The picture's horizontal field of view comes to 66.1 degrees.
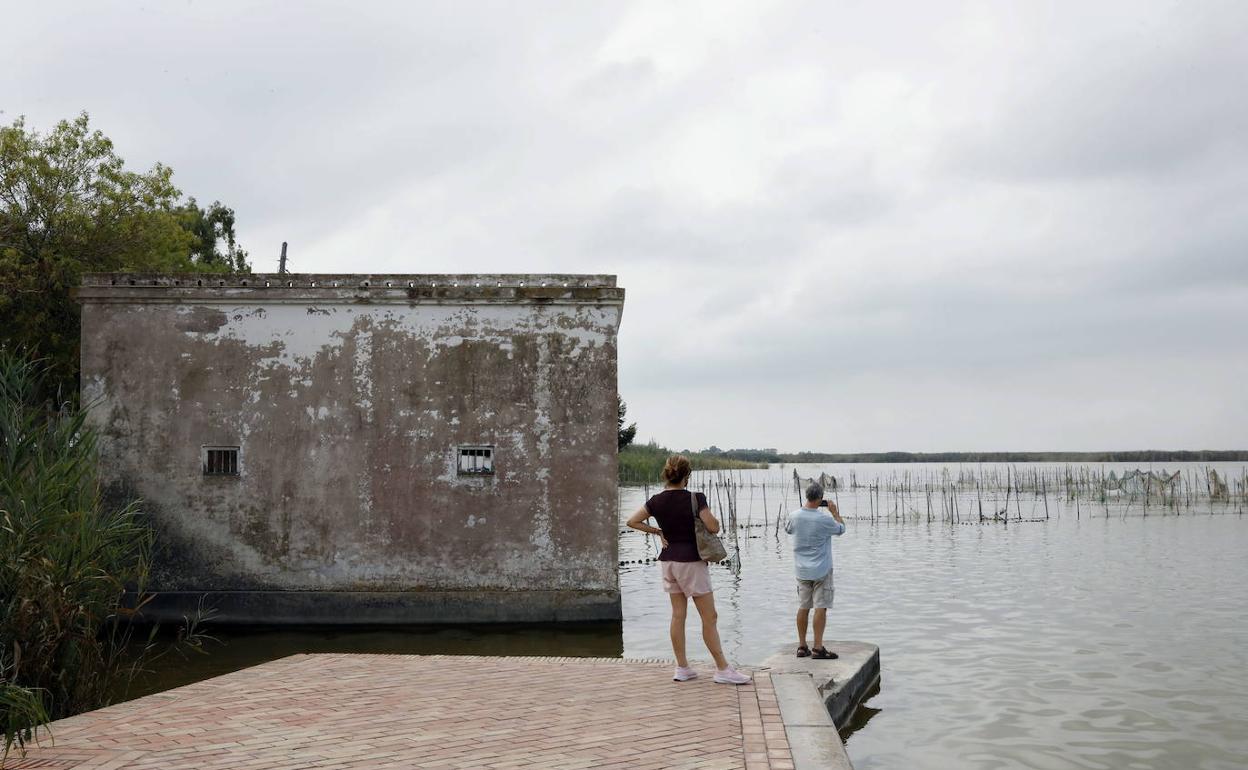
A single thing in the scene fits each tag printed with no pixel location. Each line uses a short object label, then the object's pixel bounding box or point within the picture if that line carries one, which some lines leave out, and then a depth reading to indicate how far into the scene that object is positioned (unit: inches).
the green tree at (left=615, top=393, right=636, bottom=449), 2485.7
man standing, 391.5
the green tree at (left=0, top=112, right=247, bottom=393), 778.2
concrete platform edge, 245.9
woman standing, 321.7
